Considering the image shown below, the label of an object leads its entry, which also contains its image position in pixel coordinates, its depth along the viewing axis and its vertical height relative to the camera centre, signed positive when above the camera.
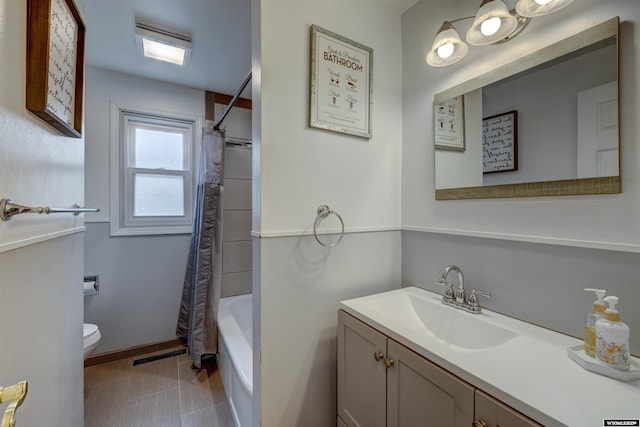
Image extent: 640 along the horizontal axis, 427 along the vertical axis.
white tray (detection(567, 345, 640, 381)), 0.68 -0.41
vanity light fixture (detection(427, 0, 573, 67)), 0.91 +0.74
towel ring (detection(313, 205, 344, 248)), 1.26 -0.01
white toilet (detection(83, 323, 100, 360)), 1.75 -0.86
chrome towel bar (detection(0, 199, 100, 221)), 0.59 +0.01
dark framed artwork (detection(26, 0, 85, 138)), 0.73 +0.49
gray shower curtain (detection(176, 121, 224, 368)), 2.13 -0.33
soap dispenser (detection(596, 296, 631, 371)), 0.69 -0.33
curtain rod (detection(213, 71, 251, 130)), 1.61 +0.81
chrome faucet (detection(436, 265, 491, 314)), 1.13 -0.37
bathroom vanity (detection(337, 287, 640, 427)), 0.61 -0.45
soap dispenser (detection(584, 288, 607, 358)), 0.75 -0.33
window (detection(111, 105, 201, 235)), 2.30 +0.39
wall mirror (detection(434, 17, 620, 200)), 0.85 +0.35
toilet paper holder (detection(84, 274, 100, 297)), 2.08 -0.59
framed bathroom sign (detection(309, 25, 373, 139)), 1.25 +0.65
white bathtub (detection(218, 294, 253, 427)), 1.43 -0.91
